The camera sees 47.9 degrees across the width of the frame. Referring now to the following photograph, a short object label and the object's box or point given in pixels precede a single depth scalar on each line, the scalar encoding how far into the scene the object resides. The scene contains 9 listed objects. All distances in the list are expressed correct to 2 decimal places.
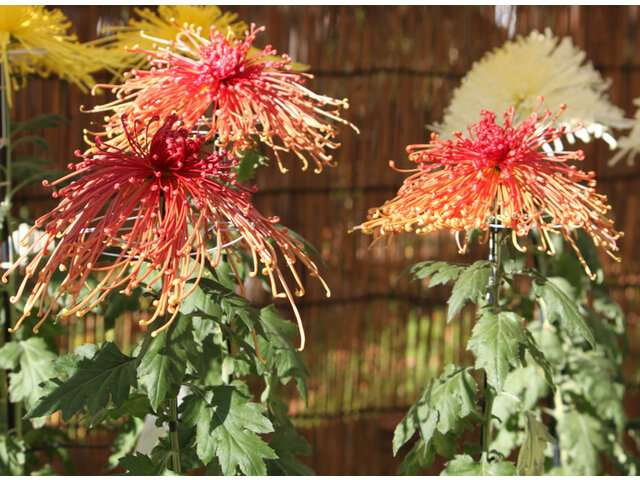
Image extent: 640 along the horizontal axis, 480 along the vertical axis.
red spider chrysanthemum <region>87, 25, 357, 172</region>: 1.09
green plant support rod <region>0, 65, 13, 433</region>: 1.47
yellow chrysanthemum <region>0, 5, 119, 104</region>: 1.32
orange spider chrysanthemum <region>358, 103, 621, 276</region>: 1.06
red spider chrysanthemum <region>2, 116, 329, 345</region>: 0.85
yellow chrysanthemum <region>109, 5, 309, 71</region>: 1.37
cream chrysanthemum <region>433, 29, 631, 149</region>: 1.38
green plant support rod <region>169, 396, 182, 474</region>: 1.04
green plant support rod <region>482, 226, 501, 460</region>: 1.17
